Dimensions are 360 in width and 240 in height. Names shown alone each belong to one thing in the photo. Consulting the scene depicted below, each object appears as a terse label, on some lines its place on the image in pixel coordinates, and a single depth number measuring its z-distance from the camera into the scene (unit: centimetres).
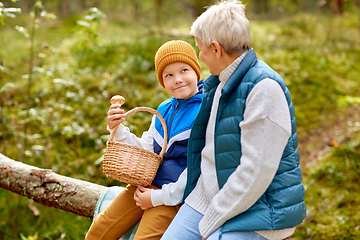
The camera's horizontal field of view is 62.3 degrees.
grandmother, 147
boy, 203
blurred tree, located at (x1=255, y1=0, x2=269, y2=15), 1425
